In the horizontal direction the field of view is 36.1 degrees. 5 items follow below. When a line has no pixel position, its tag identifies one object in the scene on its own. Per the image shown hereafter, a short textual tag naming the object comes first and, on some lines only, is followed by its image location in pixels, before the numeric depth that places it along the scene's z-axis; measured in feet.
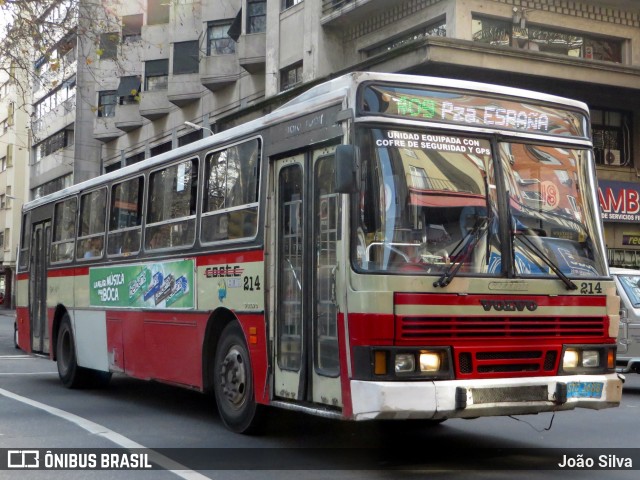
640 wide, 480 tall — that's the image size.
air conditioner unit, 94.17
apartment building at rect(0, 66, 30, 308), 234.99
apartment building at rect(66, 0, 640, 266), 78.38
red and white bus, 24.16
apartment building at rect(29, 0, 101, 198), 178.29
